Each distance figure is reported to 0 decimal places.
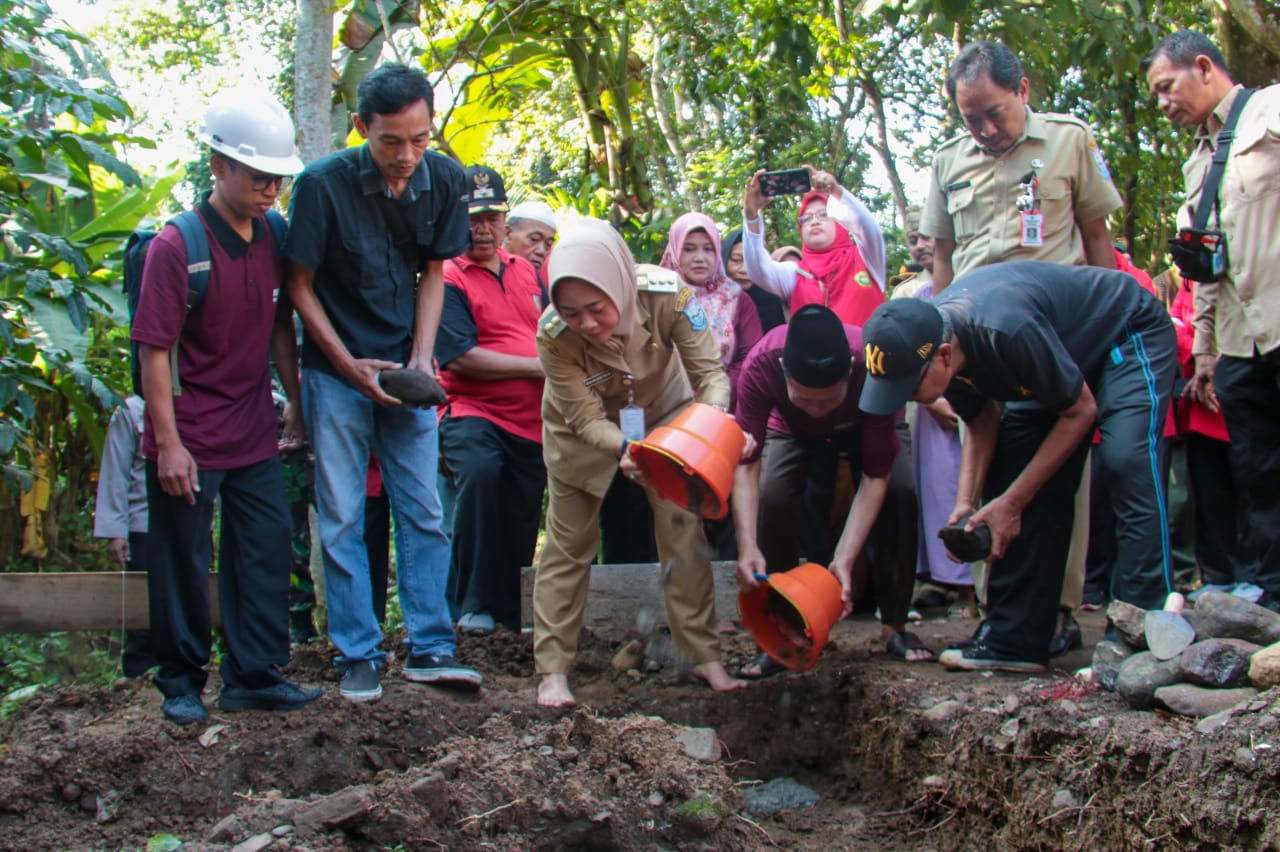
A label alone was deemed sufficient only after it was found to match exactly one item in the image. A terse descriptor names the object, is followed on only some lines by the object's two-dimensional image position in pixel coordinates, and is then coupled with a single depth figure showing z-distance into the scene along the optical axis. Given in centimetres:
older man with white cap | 585
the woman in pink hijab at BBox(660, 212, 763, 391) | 565
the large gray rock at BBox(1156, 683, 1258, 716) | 299
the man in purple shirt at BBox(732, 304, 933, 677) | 382
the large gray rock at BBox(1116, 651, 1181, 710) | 319
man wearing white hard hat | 347
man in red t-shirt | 487
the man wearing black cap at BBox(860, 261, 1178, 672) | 348
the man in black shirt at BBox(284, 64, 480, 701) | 379
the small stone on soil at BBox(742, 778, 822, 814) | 391
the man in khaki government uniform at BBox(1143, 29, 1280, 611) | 396
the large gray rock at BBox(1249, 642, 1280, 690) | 294
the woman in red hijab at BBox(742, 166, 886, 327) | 561
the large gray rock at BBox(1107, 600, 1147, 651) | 341
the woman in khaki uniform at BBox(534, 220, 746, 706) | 380
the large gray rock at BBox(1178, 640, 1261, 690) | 306
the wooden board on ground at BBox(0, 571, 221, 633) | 438
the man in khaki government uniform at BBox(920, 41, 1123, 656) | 432
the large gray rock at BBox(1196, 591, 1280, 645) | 321
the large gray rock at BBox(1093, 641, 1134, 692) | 345
